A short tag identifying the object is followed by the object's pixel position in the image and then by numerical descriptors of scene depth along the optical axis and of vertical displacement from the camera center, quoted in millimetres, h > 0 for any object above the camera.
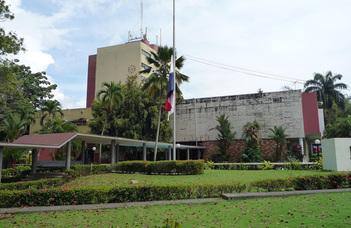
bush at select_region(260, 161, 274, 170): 24656 -1258
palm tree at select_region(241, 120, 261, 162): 27844 +828
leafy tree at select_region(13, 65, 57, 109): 40031 +9879
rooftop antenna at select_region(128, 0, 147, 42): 45781 +19345
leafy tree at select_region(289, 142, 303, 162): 27562 -1
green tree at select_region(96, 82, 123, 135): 26188 +5471
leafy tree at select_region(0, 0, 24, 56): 13711 +5714
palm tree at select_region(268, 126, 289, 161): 27969 +1317
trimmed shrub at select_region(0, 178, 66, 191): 12211 -1504
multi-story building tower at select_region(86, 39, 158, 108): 41688 +13897
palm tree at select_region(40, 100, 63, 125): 29266 +4879
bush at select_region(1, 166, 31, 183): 17234 -1505
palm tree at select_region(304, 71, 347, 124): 38375 +9052
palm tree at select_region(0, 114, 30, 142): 25672 +2613
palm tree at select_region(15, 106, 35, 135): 29969 +4515
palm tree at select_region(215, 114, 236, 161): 30219 +1750
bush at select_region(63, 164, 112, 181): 15695 -1194
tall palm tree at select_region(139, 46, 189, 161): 21562 +6182
